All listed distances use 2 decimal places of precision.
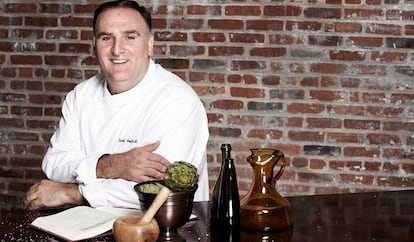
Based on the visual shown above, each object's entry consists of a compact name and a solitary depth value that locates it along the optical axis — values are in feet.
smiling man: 7.82
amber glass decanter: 6.02
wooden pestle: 5.44
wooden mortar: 5.35
